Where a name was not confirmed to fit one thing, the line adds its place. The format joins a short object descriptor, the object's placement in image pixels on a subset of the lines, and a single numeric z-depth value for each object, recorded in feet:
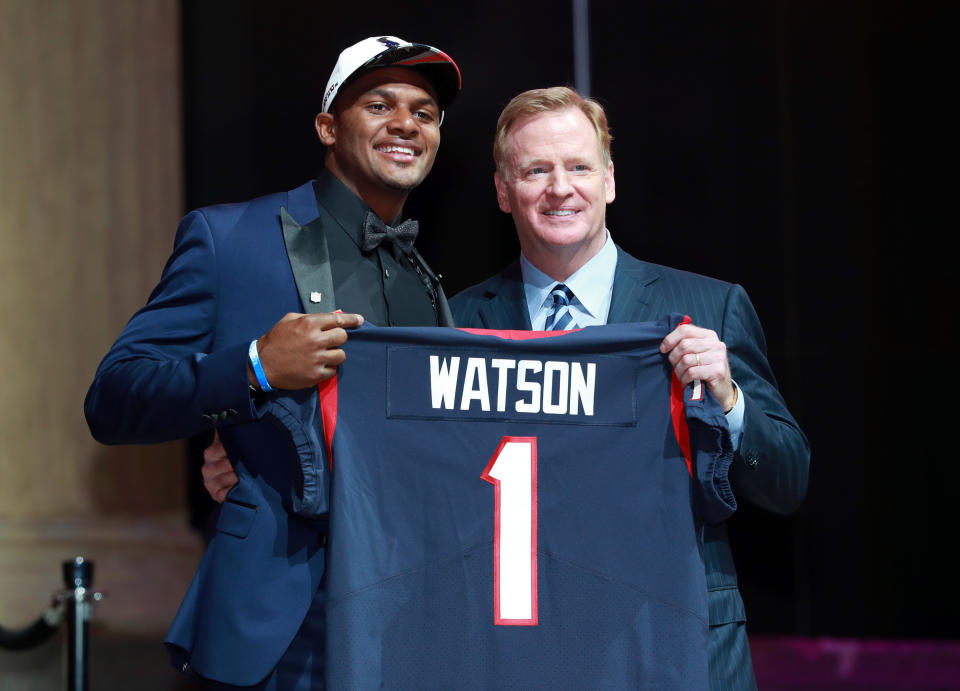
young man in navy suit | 13.24
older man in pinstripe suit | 14.58
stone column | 29.78
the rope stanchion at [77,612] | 21.91
